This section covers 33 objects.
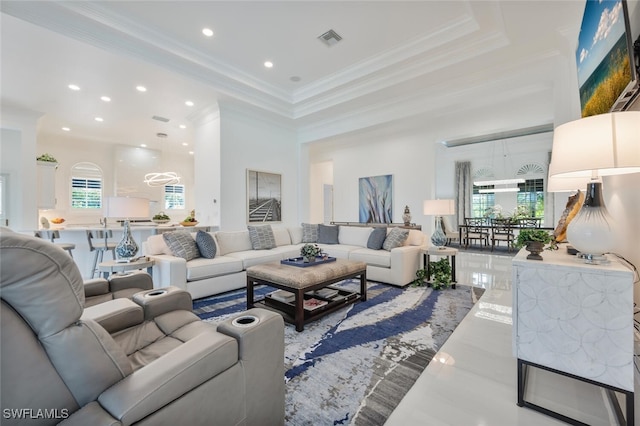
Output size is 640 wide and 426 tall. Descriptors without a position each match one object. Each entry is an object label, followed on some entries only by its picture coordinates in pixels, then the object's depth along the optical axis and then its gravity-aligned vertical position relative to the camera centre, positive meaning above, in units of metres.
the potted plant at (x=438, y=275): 3.80 -0.92
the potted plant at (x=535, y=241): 1.62 -0.18
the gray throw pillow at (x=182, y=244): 3.54 -0.46
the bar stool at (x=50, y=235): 4.46 -0.42
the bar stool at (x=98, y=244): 4.46 -0.58
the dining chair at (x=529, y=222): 7.90 -0.34
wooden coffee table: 2.62 -0.75
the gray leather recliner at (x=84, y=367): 0.70 -0.51
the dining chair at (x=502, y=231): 7.44 -0.58
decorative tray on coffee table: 3.16 -0.62
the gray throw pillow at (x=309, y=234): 5.33 -0.46
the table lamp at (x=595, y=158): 1.24 +0.25
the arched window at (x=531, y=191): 8.41 +0.64
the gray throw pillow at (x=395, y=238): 4.26 -0.44
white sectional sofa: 3.29 -0.69
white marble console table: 1.31 -0.59
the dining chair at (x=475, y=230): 7.95 -0.58
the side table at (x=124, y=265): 2.92 -0.61
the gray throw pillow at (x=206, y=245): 3.72 -0.49
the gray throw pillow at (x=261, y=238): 4.54 -0.46
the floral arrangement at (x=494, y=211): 9.24 +0.00
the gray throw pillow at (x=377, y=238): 4.44 -0.45
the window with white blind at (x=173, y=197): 9.07 +0.45
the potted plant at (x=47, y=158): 6.17 +1.17
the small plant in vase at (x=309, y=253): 3.27 -0.51
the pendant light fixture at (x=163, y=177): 6.68 +0.83
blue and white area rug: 1.57 -1.12
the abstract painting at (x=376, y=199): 7.11 +0.30
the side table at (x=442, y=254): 3.89 -0.65
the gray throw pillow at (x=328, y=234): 5.16 -0.45
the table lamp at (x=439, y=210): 4.03 +0.01
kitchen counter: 4.61 -0.53
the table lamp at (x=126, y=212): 2.90 -0.02
